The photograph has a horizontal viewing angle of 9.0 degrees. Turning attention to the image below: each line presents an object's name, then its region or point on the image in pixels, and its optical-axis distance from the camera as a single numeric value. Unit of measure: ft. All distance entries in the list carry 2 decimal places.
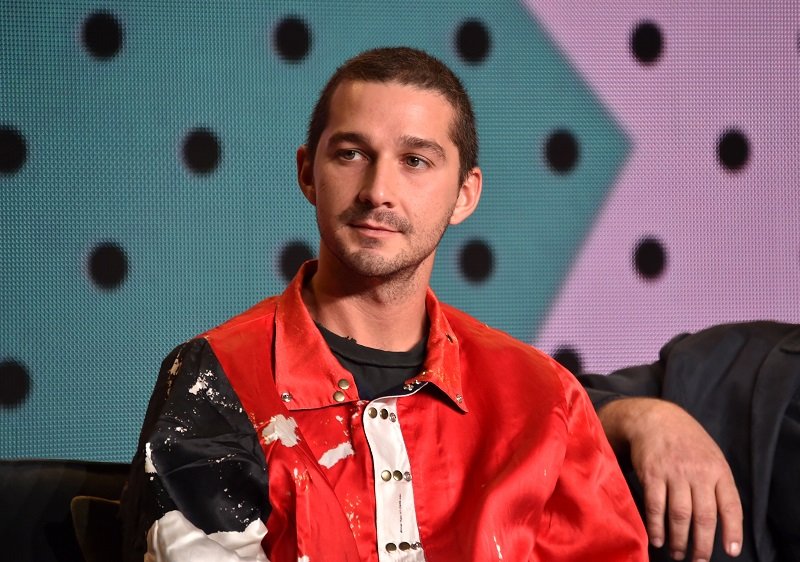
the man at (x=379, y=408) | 14.89
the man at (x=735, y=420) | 15.35
